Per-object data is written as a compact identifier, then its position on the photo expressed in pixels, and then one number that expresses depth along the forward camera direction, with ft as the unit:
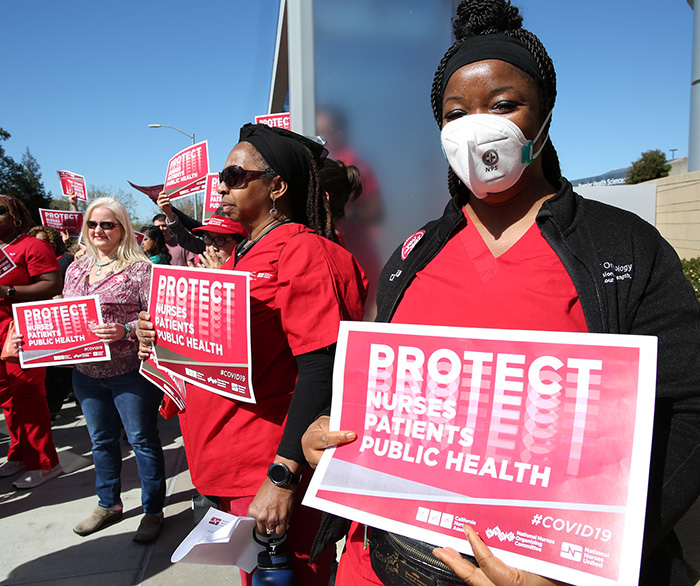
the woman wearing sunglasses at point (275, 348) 5.72
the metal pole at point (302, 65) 8.38
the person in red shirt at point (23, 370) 14.07
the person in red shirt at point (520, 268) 3.29
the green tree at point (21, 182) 116.06
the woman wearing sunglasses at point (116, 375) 11.23
